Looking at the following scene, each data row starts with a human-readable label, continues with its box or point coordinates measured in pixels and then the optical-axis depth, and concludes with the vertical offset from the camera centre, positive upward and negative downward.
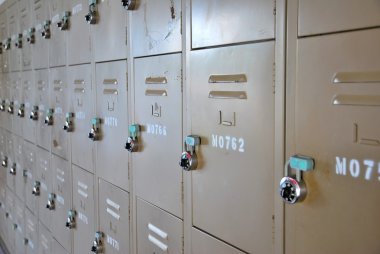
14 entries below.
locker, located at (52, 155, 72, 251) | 2.83 -0.75
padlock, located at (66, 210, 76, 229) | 2.72 -0.84
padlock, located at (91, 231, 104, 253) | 2.34 -0.86
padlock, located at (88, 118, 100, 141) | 2.28 -0.21
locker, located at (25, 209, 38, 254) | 3.62 -1.26
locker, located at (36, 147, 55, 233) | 3.19 -0.72
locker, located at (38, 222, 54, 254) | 3.25 -1.21
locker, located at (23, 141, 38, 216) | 3.56 -0.72
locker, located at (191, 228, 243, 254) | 1.35 -0.53
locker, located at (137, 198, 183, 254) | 1.64 -0.60
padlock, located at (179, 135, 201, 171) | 1.44 -0.22
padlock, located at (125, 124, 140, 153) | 1.87 -0.21
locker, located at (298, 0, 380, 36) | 0.86 +0.18
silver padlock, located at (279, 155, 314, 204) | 1.01 -0.23
